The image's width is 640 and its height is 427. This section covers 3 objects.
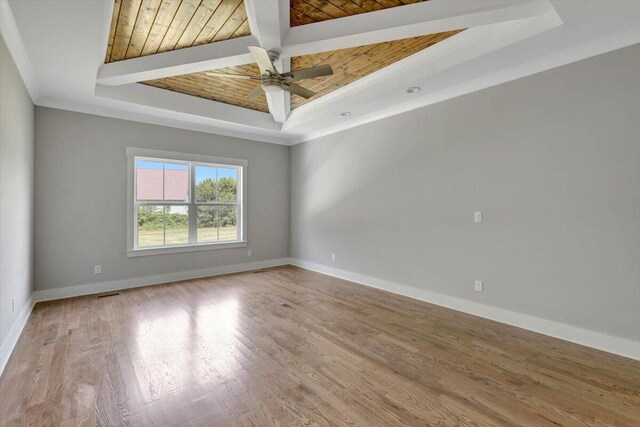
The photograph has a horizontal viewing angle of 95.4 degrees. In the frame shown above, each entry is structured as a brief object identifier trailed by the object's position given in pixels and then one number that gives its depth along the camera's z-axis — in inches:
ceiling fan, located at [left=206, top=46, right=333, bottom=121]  100.9
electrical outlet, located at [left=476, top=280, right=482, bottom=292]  134.2
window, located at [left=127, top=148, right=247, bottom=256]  182.2
